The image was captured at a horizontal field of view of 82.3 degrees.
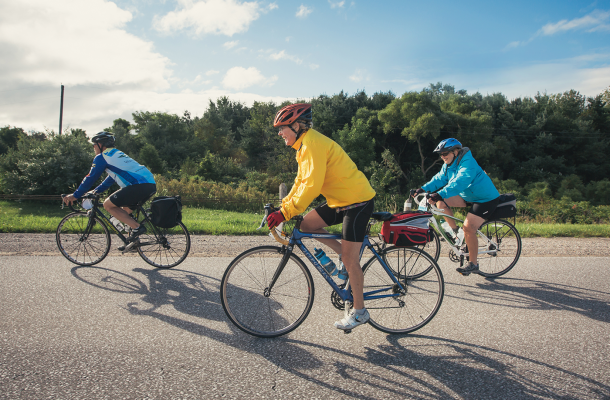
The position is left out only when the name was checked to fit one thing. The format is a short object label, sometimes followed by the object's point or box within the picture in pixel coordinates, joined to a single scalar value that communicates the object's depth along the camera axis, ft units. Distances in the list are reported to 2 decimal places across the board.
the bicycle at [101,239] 17.17
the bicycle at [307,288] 10.43
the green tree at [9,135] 137.39
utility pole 99.09
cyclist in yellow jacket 9.50
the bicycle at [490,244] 17.08
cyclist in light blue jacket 15.85
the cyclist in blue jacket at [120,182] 16.98
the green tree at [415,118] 117.60
